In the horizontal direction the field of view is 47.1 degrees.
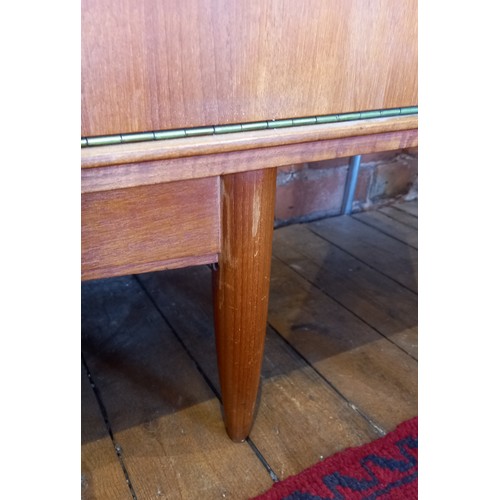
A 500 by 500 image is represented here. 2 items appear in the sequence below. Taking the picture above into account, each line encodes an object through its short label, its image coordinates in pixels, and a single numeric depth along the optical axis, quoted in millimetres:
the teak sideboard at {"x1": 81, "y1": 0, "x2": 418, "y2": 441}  457
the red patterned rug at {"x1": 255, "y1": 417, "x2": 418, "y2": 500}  713
